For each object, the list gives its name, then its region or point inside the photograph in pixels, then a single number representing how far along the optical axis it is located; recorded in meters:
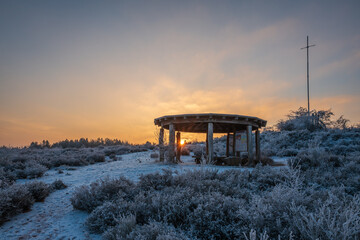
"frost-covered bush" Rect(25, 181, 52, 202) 5.54
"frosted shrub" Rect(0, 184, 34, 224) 4.28
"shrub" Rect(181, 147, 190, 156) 21.39
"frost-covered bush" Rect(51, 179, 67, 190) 6.84
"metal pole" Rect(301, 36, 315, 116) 25.64
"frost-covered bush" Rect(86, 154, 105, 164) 15.77
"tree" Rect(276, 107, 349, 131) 26.12
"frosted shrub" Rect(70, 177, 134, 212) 4.89
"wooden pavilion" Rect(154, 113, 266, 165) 11.77
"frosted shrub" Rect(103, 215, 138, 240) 3.22
